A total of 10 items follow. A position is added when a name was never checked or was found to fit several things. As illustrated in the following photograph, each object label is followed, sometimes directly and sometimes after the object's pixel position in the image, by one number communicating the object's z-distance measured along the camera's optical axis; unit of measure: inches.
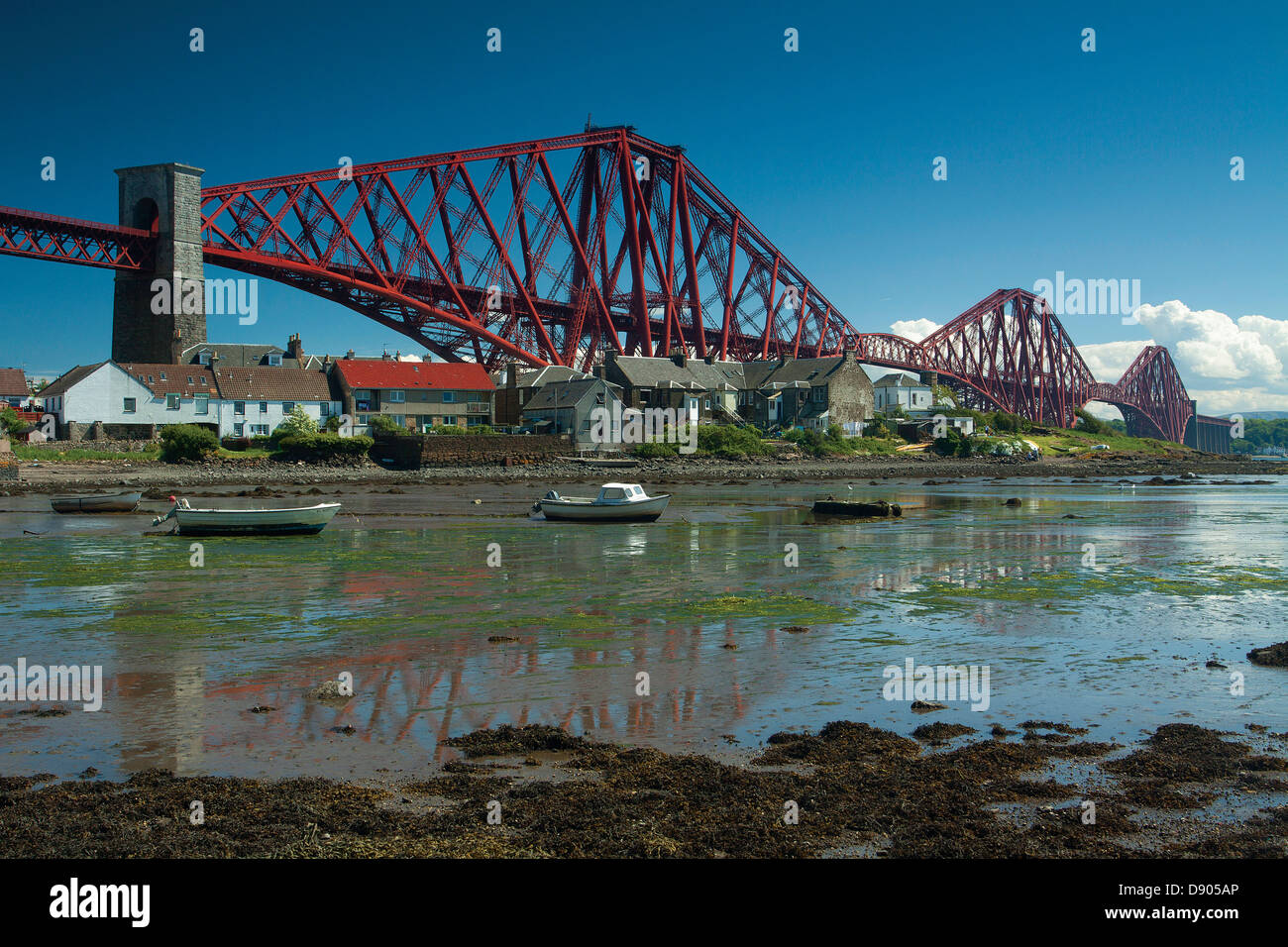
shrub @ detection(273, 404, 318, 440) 2532.0
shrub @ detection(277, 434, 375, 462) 2468.0
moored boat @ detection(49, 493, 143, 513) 1492.4
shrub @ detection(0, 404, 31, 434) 2578.7
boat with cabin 1424.7
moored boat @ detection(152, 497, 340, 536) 1197.7
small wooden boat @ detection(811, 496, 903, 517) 1626.5
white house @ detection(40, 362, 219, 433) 2527.1
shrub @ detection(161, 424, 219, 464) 2347.4
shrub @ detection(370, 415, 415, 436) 2753.4
